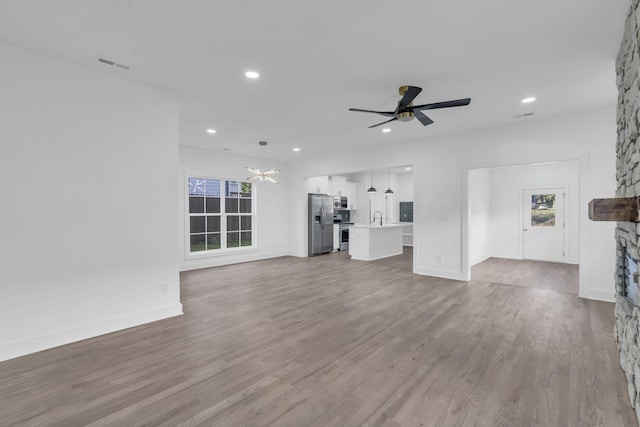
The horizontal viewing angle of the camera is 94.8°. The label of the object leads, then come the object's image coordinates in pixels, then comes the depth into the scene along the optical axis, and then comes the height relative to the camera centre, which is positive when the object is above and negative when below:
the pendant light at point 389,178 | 10.64 +1.19
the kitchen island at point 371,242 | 7.88 -0.85
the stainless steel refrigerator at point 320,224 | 8.63 -0.39
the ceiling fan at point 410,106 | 3.23 +1.20
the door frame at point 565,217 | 7.25 -0.15
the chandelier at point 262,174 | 6.36 +0.81
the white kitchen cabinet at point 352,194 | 10.36 +0.60
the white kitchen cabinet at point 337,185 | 9.63 +0.87
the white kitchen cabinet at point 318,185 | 8.75 +0.81
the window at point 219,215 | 7.02 -0.09
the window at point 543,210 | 7.48 +0.02
